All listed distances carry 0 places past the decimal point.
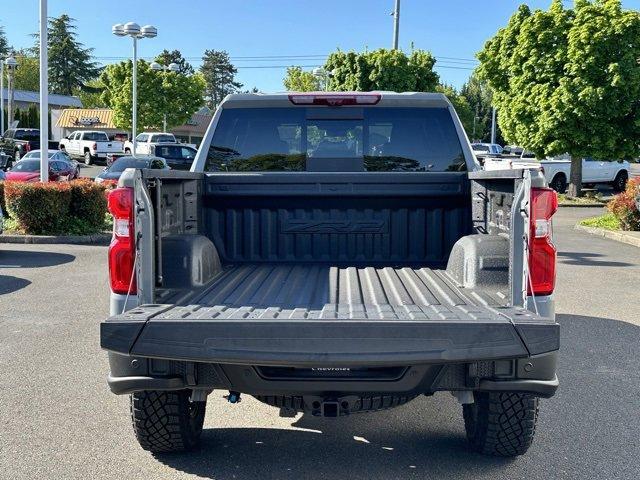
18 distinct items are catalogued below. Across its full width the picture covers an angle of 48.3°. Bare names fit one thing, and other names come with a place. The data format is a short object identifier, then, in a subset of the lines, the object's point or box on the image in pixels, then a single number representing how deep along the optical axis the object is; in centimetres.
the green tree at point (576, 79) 2123
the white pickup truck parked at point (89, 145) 4522
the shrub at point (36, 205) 1479
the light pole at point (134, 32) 2373
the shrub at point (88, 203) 1545
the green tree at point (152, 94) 5150
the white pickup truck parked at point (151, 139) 4338
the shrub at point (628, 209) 1672
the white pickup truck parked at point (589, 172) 2747
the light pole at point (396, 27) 3192
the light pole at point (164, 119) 5222
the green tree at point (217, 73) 11888
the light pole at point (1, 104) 5177
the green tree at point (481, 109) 8730
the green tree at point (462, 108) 5801
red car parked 2300
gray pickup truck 320
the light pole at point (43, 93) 1587
